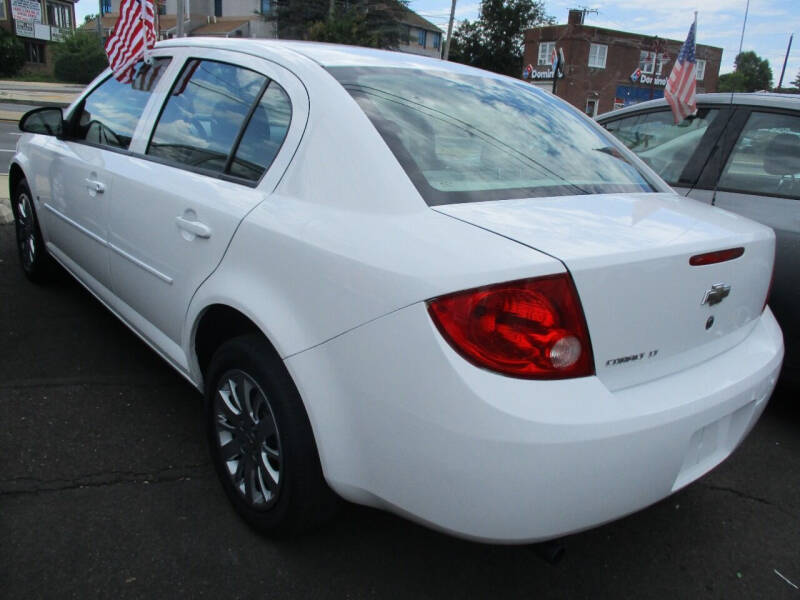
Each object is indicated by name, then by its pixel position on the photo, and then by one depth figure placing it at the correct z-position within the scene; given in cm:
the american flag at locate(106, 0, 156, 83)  320
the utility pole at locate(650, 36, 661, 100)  4688
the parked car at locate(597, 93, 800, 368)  303
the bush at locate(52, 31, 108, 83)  4078
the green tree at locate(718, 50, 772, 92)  8134
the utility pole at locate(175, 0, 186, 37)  2009
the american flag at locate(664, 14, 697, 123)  373
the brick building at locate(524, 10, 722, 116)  4762
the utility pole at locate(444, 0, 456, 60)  3088
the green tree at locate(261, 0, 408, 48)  4344
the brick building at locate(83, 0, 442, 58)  5341
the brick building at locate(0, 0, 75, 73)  4931
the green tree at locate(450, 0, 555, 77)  6588
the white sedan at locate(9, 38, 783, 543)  154
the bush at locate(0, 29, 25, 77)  4238
